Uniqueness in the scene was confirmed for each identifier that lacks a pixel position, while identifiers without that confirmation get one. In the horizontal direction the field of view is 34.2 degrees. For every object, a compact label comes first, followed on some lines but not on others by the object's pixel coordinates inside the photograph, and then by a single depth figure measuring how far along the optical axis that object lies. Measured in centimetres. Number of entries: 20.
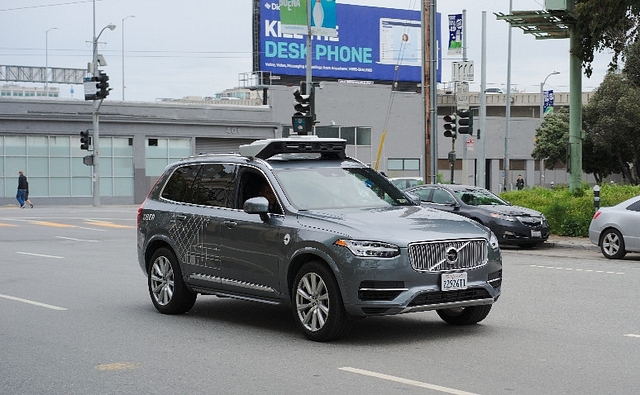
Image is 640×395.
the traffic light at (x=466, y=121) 3466
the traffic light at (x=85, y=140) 5066
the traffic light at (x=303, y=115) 3216
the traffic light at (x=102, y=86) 4797
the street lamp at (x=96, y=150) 5159
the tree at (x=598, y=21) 2492
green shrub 2514
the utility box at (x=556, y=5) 2653
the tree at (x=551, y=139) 7050
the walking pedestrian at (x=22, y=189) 4900
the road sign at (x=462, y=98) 3619
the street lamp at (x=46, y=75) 8948
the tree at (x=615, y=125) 5734
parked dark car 2339
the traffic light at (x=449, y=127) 3538
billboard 6969
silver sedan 2023
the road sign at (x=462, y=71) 3717
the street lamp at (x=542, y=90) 7389
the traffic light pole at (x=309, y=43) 3569
